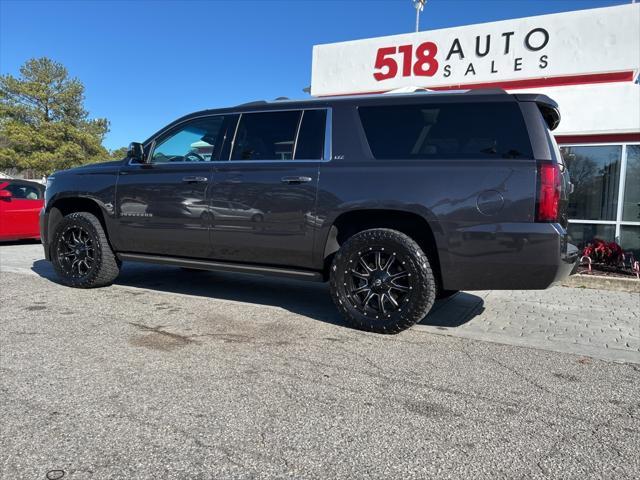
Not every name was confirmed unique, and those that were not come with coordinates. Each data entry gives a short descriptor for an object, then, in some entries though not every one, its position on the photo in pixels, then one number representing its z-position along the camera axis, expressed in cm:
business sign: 916
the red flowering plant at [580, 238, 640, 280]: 793
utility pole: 1401
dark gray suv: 374
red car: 1001
